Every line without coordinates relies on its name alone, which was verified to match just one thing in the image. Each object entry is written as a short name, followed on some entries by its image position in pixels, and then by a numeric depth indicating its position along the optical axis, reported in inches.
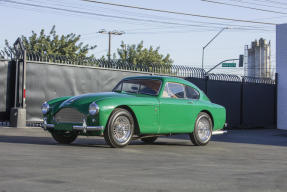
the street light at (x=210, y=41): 1810.3
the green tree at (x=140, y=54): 2935.5
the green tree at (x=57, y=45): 2192.4
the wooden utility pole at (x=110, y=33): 2443.7
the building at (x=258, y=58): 3831.2
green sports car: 404.5
